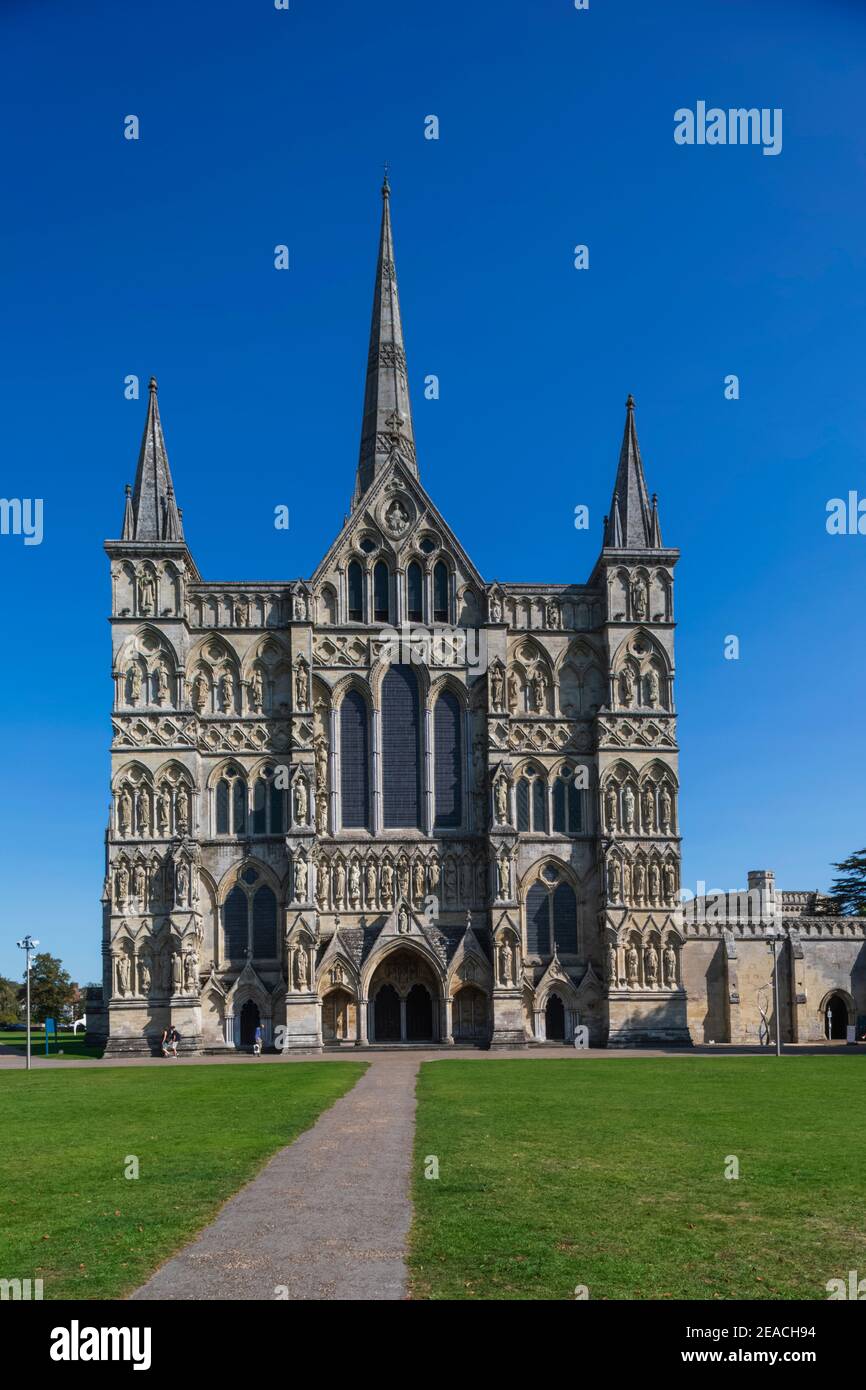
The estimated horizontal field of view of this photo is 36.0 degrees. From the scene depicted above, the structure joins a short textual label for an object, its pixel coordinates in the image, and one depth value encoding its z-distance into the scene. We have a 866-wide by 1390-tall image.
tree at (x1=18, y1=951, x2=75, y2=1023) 108.62
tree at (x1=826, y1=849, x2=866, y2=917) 88.88
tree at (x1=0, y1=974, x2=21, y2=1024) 122.45
